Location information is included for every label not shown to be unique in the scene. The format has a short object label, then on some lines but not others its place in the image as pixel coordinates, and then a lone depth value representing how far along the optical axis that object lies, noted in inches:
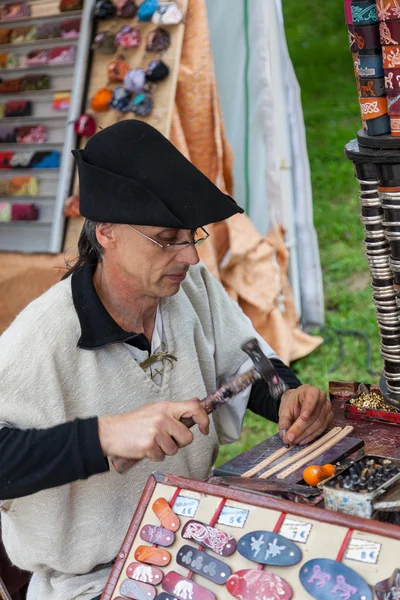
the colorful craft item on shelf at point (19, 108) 194.4
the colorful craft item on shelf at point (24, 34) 193.3
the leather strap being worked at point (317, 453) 76.1
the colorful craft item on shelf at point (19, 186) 193.3
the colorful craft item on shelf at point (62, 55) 185.6
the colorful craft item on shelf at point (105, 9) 175.6
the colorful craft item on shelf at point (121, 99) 171.6
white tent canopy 180.7
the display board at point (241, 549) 58.3
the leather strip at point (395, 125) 77.0
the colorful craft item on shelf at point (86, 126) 175.6
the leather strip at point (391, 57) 75.2
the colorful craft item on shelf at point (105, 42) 175.3
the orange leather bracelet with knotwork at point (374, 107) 78.5
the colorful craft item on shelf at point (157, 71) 166.4
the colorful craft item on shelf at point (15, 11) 194.3
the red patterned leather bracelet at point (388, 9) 73.6
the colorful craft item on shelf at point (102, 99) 173.9
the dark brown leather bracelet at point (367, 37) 76.5
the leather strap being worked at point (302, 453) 76.7
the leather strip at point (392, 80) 75.8
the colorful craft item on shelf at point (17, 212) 191.5
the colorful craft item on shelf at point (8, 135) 196.4
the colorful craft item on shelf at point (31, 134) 192.4
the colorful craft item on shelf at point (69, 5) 183.5
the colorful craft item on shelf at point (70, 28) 185.0
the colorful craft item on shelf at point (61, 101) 186.9
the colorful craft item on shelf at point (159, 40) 167.2
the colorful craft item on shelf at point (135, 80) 169.0
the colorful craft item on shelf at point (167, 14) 165.3
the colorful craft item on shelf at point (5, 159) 196.7
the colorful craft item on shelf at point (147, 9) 168.6
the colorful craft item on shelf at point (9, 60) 197.8
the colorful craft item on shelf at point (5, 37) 197.8
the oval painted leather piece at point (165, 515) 66.0
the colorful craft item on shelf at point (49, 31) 189.0
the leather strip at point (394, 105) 76.5
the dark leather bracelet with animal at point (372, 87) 77.8
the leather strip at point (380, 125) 79.0
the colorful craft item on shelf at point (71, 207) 176.4
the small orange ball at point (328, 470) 74.0
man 73.3
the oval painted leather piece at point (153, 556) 64.5
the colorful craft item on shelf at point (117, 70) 173.0
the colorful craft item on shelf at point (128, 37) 172.1
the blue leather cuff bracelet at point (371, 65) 77.5
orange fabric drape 169.8
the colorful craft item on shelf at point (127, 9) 173.0
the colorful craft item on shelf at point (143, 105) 167.9
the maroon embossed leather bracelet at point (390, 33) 74.2
